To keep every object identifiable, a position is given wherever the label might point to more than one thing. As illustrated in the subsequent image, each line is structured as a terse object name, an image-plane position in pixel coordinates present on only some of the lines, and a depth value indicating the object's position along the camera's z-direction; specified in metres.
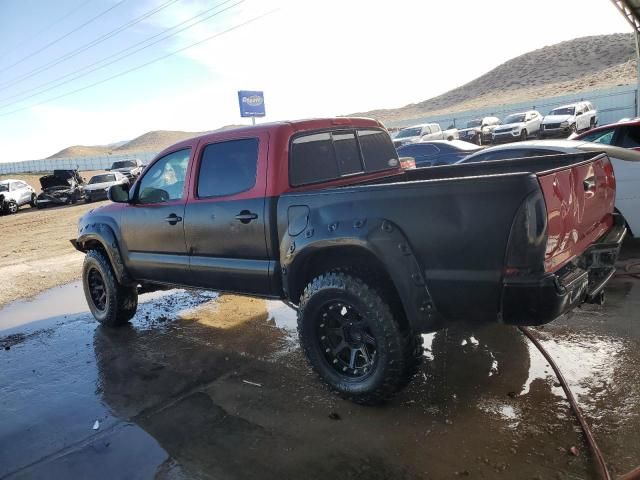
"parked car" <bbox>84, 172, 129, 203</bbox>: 25.38
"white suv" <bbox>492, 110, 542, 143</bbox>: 26.52
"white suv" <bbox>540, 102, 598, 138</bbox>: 25.78
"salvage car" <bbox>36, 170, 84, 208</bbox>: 24.34
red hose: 2.51
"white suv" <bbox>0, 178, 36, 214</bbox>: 23.27
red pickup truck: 2.71
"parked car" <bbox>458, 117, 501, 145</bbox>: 27.09
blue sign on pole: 55.06
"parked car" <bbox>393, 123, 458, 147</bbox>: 25.67
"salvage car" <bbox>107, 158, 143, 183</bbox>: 32.69
